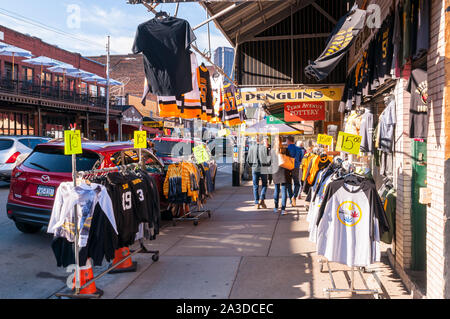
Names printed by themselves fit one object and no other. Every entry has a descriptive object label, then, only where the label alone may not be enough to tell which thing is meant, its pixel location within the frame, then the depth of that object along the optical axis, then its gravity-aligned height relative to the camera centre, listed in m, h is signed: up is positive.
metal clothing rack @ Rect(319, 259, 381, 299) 4.62 -1.65
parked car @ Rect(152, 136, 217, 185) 14.21 +0.12
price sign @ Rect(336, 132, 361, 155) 5.19 +0.11
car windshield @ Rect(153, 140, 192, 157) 14.23 +0.05
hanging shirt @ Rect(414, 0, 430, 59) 4.09 +1.29
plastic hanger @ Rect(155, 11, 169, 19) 6.60 +2.25
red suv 6.75 -0.44
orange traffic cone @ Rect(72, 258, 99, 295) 4.77 -1.58
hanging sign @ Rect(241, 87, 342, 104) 11.95 +1.68
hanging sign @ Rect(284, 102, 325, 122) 13.16 +1.30
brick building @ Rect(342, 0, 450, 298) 3.70 -0.28
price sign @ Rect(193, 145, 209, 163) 9.31 -0.11
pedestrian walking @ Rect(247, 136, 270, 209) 10.64 -0.36
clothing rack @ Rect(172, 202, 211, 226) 8.89 -1.56
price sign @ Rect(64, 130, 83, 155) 4.57 +0.08
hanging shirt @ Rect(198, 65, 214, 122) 10.00 +1.47
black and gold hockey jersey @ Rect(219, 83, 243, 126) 12.94 +1.54
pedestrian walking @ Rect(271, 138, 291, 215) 9.92 -0.74
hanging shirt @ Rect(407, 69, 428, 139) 4.39 +0.51
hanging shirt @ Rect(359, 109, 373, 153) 7.05 +0.33
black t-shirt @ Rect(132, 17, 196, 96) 6.46 +1.63
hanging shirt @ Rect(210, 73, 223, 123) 12.60 +1.79
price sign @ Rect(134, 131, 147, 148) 6.48 +0.15
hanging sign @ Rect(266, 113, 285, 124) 17.39 +1.32
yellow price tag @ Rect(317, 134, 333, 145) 6.83 +0.17
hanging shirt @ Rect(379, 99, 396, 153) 5.67 +0.35
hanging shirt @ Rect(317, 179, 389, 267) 4.55 -0.86
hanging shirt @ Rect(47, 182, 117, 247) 4.55 -0.71
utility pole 32.27 +3.59
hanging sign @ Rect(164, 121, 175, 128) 42.93 +2.83
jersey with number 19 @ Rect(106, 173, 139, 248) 5.16 -0.76
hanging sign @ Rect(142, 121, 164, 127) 34.35 +2.28
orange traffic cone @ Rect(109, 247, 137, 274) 5.71 -1.65
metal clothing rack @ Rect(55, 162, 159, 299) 4.56 -1.58
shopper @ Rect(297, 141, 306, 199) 11.44 -0.67
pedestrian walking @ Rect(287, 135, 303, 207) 11.38 -0.35
